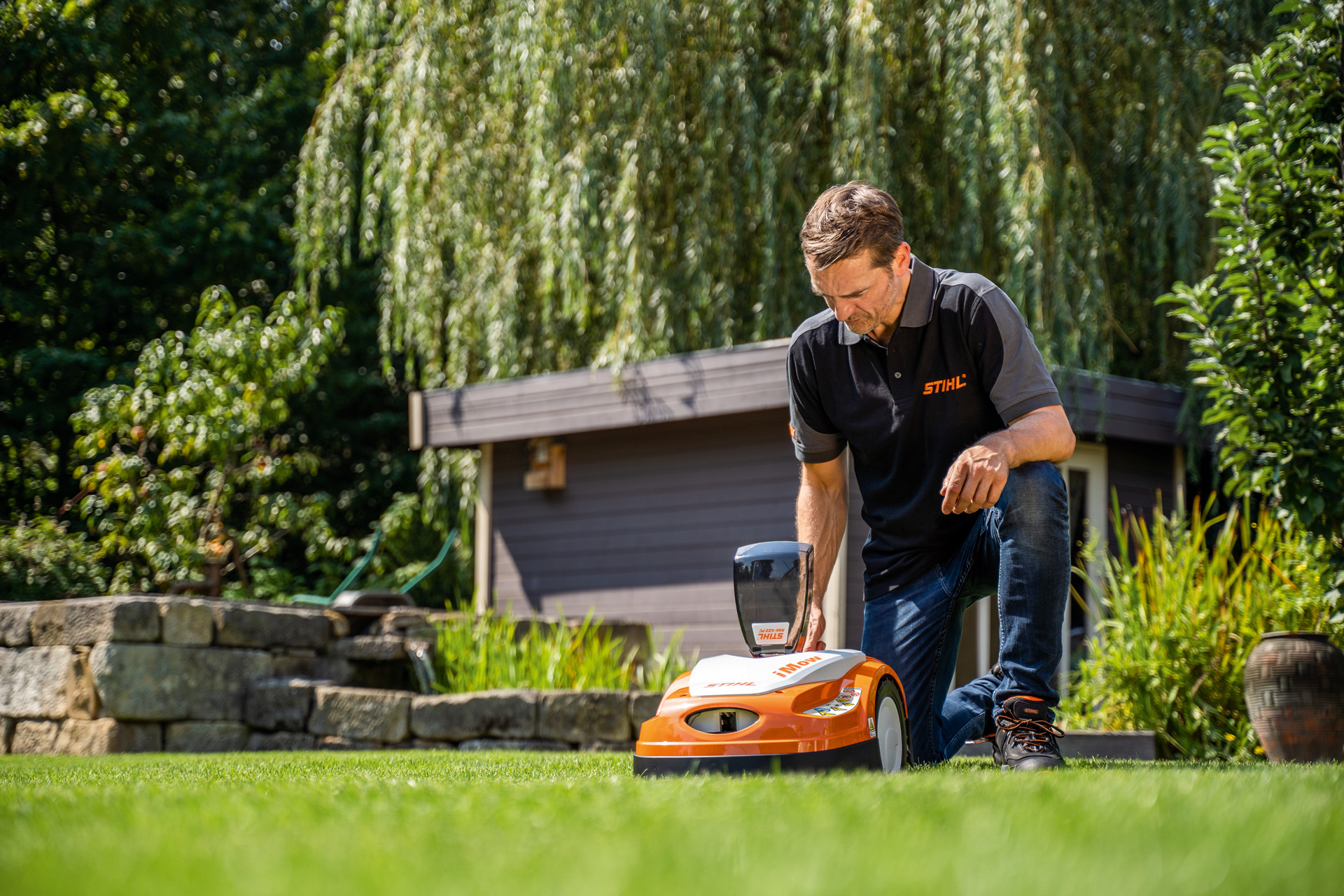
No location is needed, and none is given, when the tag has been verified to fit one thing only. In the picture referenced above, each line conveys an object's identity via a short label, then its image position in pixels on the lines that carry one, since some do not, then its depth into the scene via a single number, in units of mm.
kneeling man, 3105
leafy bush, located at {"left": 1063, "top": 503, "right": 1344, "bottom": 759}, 5445
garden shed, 7648
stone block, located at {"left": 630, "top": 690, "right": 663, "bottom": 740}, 6168
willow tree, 7992
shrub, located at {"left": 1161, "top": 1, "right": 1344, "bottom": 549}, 4855
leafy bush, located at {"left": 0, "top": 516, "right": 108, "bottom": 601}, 9922
